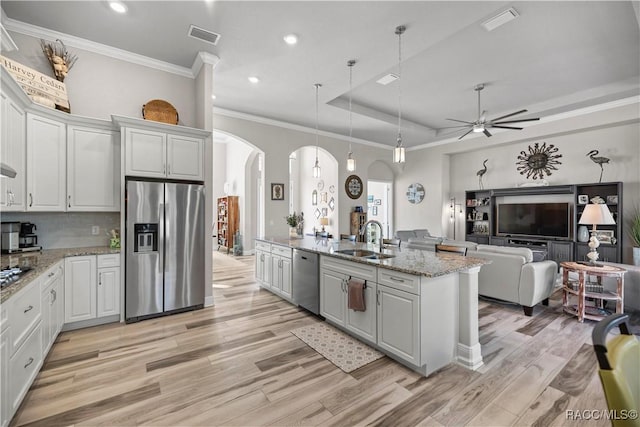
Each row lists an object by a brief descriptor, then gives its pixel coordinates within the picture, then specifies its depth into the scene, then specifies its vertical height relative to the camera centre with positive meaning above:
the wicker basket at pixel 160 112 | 3.92 +1.40
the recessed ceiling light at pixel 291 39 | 3.43 +2.11
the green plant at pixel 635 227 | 5.12 -0.26
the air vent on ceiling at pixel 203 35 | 3.31 +2.11
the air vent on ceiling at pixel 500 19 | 2.99 +2.08
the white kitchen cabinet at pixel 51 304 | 2.41 -0.85
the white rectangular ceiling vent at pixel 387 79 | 4.61 +2.19
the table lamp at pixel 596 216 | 3.99 -0.04
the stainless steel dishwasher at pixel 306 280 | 3.49 -0.85
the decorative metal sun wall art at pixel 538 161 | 6.47 +1.22
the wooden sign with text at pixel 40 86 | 2.85 +1.35
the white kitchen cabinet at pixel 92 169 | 3.32 +0.52
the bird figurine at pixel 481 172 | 7.63 +1.09
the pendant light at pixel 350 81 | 4.03 +2.11
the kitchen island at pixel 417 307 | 2.32 -0.82
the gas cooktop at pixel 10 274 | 1.84 -0.43
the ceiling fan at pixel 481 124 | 4.78 +1.50
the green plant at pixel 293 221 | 5.88 -0.16
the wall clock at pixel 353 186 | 8.17 +0.77
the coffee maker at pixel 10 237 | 2.92 -0.25
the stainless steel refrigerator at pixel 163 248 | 3.39 -0.44
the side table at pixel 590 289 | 3.46 -0.98
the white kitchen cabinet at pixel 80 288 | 3.09 -0.82
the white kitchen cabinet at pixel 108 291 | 3.29 -0.91
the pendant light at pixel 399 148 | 3.20 +0.71
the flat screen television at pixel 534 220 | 6.16 -0.15
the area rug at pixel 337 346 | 2.59 -1.32
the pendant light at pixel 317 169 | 4.66 +0.71
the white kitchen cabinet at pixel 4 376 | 1.62 -0.95
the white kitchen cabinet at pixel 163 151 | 3.44 +0.78
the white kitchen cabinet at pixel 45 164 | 2.95 +0.52
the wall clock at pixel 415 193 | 8.90 +0.64
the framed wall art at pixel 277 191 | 6.62 +0.50
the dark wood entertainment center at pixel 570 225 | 5.49 -0.15
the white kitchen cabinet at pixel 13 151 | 2.38 +0.55
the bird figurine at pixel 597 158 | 5.64 +1.08
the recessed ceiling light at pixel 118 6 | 2.90 +2.11
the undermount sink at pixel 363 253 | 3.18 -0.46
